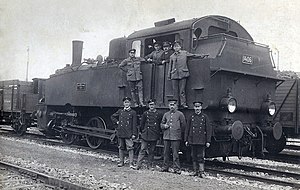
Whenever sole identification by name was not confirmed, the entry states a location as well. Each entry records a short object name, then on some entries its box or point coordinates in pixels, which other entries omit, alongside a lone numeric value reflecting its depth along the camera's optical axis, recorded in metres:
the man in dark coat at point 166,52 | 9.40
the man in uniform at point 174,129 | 8.42
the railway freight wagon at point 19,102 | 17.61
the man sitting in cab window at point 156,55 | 9.59
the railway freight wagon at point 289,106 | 12.31
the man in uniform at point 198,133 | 8.03
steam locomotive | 8.58
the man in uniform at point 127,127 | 9.09
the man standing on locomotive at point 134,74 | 9.80
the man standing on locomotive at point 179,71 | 8.67
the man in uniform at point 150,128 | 8.80
